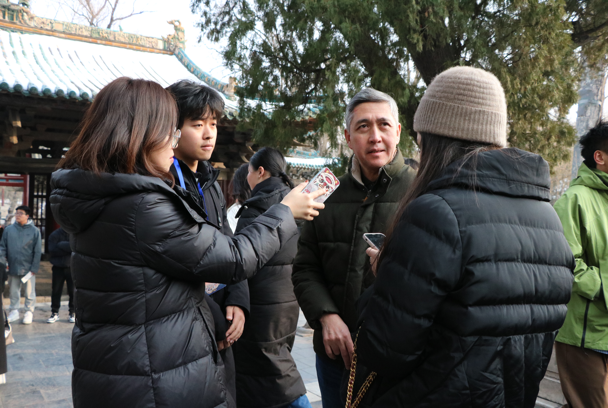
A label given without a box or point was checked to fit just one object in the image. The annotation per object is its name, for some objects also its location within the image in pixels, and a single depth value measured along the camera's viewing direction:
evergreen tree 4.48
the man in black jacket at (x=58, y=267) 6.72
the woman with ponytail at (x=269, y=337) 2.61
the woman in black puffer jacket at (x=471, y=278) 1.13
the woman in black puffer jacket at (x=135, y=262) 1.39
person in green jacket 2.49
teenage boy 2.09
